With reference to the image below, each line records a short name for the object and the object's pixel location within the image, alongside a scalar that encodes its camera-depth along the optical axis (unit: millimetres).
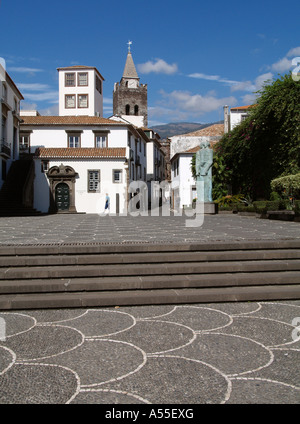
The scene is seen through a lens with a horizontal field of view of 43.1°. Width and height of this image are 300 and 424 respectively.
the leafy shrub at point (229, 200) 28147
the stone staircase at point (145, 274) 5625
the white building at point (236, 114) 42812
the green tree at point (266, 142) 23484
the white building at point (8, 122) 28234
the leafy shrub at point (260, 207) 20156
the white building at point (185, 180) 45750
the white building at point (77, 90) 47219
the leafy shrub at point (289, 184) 18078
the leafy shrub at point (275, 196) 23673
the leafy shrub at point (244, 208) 22275
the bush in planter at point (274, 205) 19766
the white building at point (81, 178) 33594
